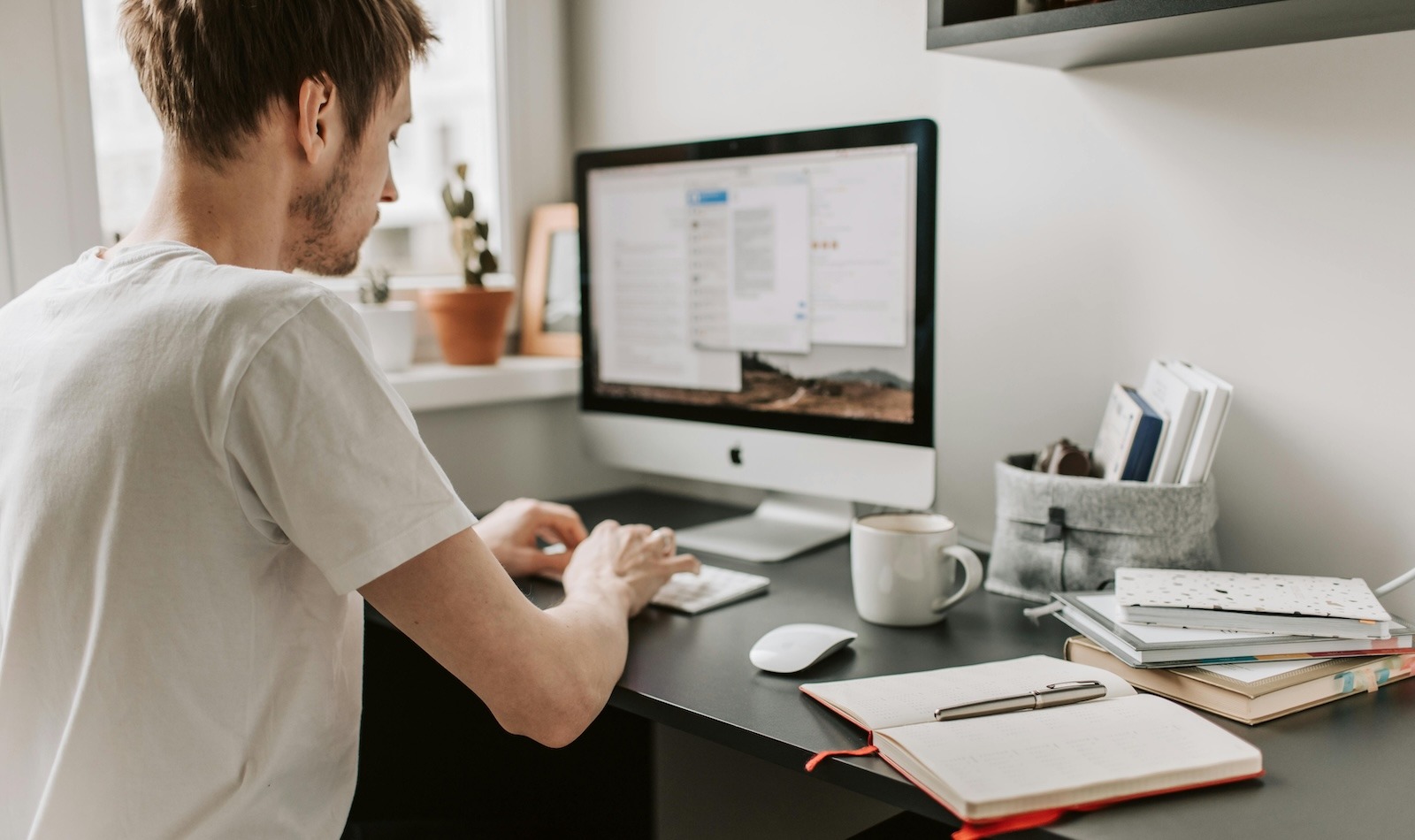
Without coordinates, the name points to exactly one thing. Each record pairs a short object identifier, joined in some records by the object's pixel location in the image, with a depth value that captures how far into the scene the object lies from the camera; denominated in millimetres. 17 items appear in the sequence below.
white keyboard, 1198
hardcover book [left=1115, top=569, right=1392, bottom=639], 927
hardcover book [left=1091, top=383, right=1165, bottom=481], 1125
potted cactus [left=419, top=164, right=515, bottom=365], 1743
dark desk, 727
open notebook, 721
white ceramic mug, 1109
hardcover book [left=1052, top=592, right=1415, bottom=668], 913
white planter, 1642
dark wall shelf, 987
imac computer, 1281
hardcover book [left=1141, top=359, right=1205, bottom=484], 1099
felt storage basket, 1105
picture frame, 1869
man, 765
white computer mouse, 985
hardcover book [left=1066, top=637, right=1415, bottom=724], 875
